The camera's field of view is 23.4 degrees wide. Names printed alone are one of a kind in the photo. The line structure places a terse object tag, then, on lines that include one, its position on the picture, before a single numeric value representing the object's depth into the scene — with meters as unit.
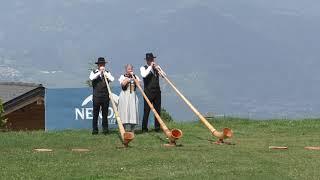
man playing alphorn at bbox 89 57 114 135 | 19.67
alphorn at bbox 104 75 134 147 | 16.12
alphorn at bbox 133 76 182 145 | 16.69
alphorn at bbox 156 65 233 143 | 17.06
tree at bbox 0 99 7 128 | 29.73
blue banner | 23.11
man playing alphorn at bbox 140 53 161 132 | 20.08
